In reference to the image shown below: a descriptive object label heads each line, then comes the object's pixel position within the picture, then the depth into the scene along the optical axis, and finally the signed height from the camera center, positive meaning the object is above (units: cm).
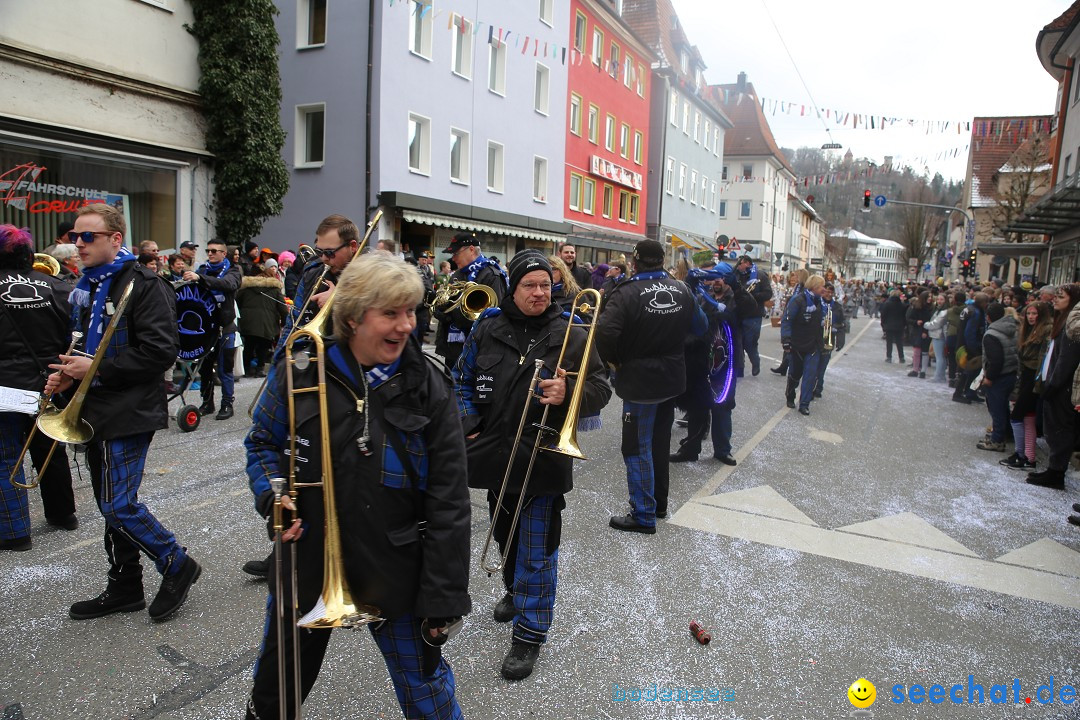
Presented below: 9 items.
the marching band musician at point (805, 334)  990 -64
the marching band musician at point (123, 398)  345 -70
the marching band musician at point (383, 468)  209 -60
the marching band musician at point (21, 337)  421 -53
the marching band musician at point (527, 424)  332 -70
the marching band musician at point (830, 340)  1052 -84
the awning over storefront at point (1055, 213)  1287 +193
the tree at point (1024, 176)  2350 +418
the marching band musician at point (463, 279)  526 -6
